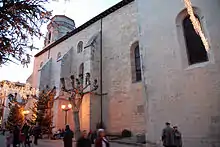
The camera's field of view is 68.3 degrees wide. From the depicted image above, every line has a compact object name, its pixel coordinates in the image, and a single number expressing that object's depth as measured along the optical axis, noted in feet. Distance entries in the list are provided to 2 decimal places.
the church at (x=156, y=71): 22.47
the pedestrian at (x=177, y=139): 19.42
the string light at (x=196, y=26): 19.69
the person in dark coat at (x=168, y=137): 19.32
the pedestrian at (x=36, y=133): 36.77
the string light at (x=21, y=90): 38.14
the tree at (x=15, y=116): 69.83
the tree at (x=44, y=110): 53.44
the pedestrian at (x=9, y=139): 27.98
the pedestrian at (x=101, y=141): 13.66
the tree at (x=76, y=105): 35.34
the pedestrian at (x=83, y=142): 13.24
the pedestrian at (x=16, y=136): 28.30
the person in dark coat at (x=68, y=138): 22.06
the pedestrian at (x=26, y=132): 31.98
